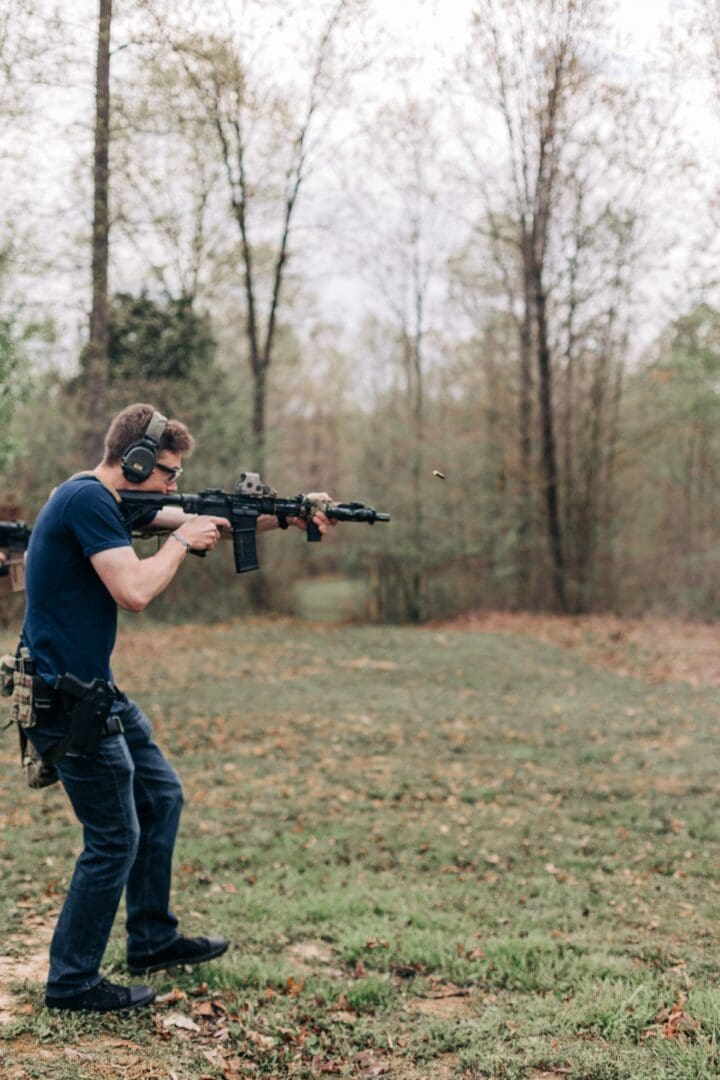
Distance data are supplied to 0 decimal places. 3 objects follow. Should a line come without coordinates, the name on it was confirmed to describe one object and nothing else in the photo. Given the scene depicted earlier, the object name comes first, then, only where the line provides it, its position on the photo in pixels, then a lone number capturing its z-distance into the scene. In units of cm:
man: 370
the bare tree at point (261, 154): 1366
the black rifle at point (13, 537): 610
